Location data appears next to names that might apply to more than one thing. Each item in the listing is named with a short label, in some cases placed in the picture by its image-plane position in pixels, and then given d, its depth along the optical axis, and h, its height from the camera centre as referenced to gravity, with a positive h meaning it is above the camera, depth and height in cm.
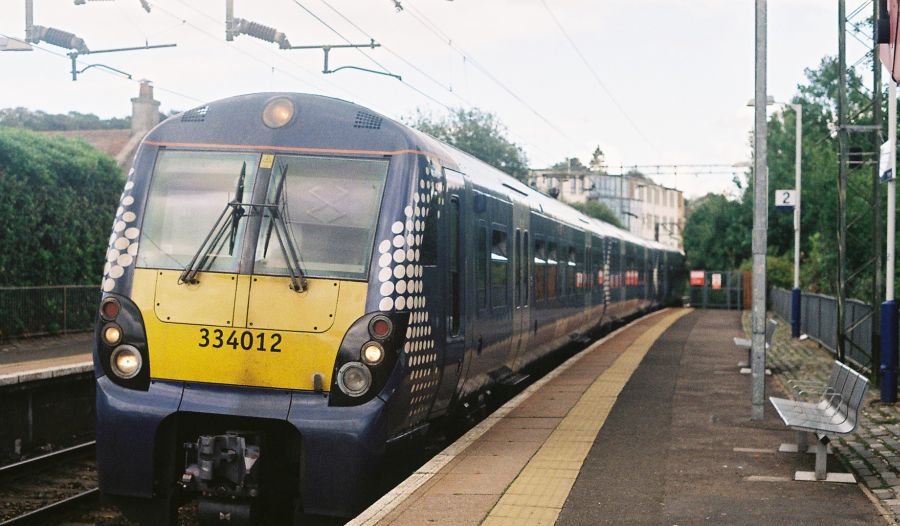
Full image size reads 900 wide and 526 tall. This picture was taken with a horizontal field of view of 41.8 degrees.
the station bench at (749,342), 1849 -112
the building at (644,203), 10594 +651
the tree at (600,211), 8106 +421
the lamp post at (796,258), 2973 +42
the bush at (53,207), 2622 +132
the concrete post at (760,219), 1240 +57
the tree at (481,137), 5412 +619
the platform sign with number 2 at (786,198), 2963 +192
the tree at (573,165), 7606 +746
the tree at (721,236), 5625 +182
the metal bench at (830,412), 897 -117
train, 768 -30
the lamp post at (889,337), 1470 -78
